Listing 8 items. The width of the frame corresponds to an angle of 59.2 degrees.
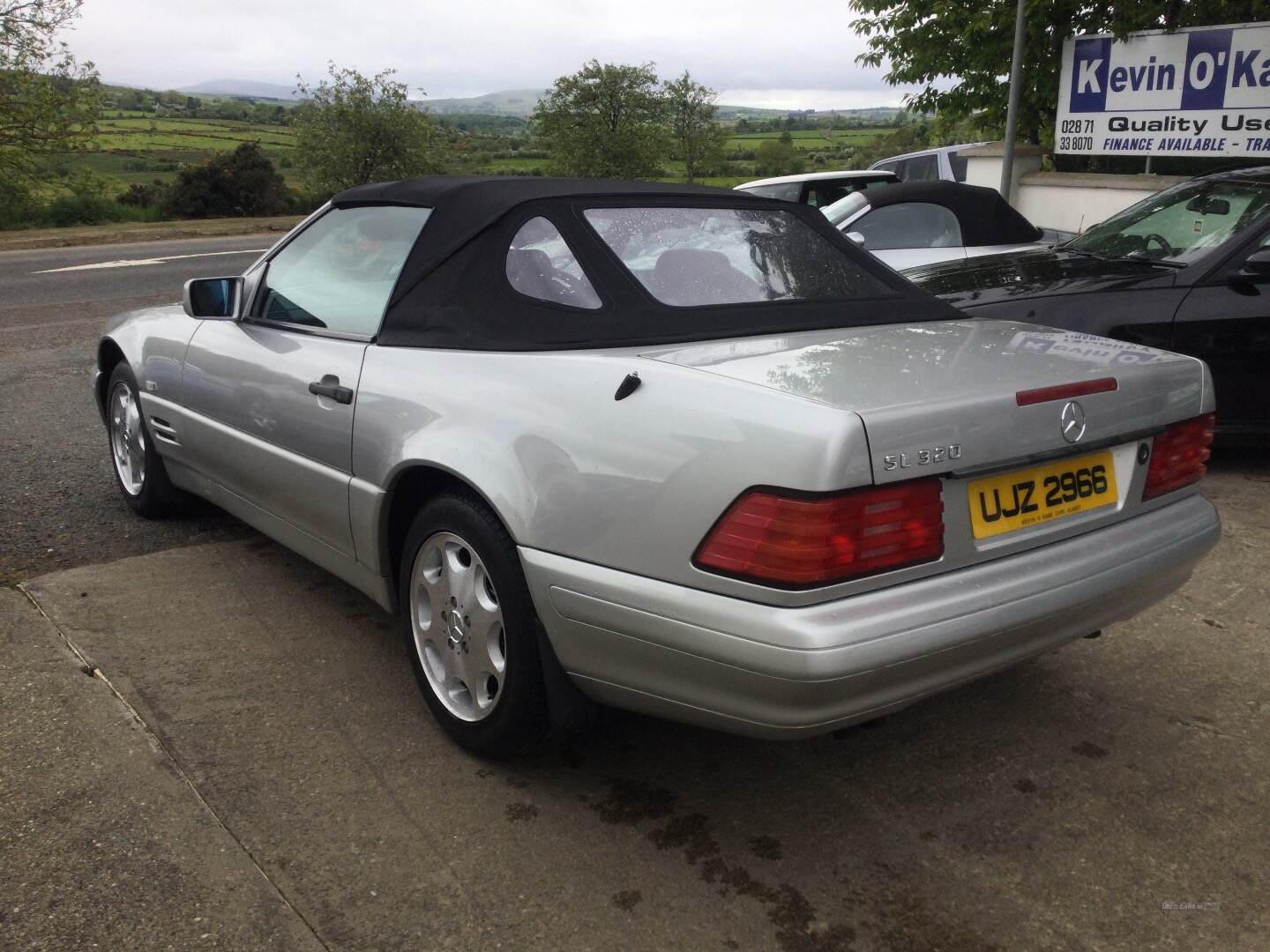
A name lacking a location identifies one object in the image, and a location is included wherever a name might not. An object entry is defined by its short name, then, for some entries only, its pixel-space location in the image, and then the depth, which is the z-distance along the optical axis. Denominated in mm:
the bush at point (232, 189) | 25672
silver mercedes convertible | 2217
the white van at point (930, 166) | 15391
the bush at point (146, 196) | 26517
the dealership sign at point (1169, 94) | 11344
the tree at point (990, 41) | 12586
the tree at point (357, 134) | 26812
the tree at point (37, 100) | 20734
